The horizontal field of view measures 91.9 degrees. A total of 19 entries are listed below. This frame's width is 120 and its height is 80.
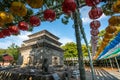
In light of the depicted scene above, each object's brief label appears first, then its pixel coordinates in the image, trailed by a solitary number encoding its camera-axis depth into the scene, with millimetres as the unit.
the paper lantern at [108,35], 2180
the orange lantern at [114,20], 1391
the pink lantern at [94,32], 1776
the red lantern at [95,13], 1148
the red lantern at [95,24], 1584
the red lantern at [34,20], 1273
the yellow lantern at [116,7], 1062
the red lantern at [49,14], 1135
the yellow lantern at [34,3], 996
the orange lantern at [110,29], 1750
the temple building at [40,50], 9517
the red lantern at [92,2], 1017
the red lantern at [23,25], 1405
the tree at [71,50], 19736
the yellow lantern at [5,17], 1049
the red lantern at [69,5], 988
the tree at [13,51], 20576
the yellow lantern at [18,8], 981
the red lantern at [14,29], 1448
